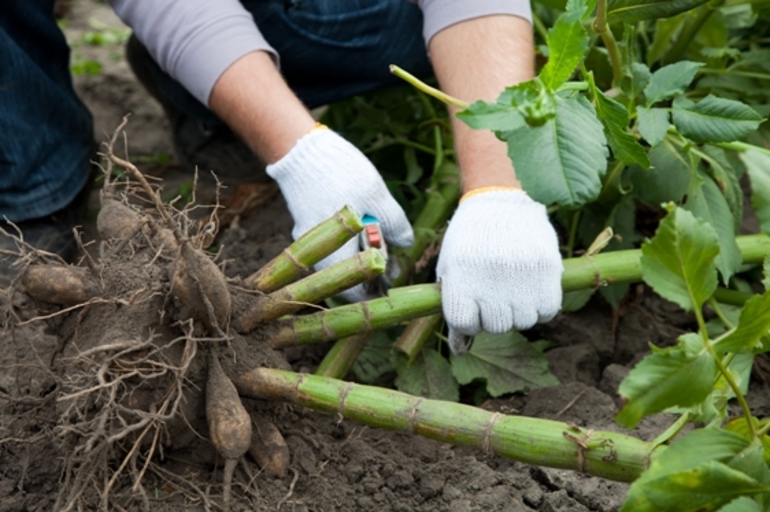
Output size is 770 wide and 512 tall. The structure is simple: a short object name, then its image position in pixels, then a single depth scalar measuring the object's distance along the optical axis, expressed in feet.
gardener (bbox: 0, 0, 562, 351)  4.85
